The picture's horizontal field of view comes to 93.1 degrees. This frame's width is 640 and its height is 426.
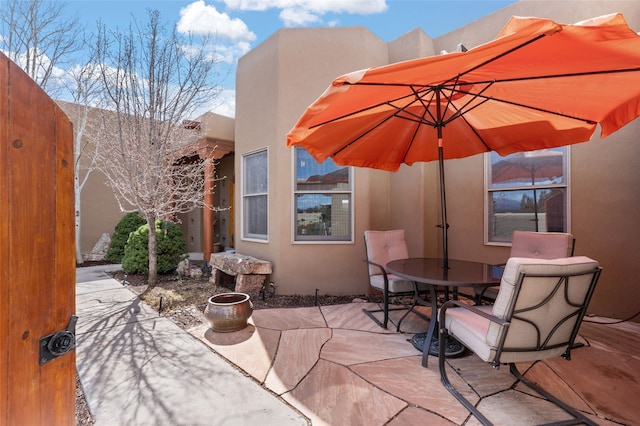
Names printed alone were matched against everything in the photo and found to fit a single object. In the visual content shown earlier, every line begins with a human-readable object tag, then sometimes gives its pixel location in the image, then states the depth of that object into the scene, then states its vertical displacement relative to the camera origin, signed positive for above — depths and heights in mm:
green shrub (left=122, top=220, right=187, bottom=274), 5750 -735
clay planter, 3240 -1114
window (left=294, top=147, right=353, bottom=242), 4754 +184
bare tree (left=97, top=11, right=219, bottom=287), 4582 +1805
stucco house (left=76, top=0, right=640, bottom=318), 4562 +359
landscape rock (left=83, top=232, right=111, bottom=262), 7701 -963
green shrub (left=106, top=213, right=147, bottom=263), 7352 -619
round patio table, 2447 -584
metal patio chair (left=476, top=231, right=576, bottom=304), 3053 -404
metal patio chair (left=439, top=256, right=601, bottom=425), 1772 -636
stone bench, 4637 -930
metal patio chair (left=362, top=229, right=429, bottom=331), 3430 -667
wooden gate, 769 -121
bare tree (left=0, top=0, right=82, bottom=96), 5496 +3395
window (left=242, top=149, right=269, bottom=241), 5094 +268
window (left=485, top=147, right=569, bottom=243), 3938 +221
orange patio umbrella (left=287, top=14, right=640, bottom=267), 1703 +894
